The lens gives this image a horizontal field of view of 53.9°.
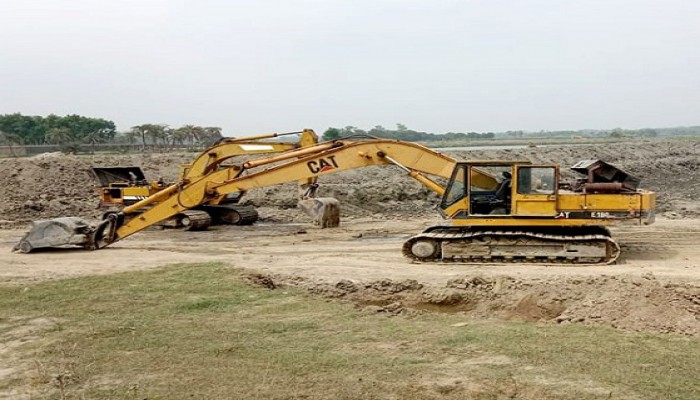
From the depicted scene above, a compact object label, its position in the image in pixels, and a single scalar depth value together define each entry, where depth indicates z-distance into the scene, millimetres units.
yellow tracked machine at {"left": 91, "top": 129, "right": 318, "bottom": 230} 17516
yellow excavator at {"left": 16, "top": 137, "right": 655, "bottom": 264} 12297
